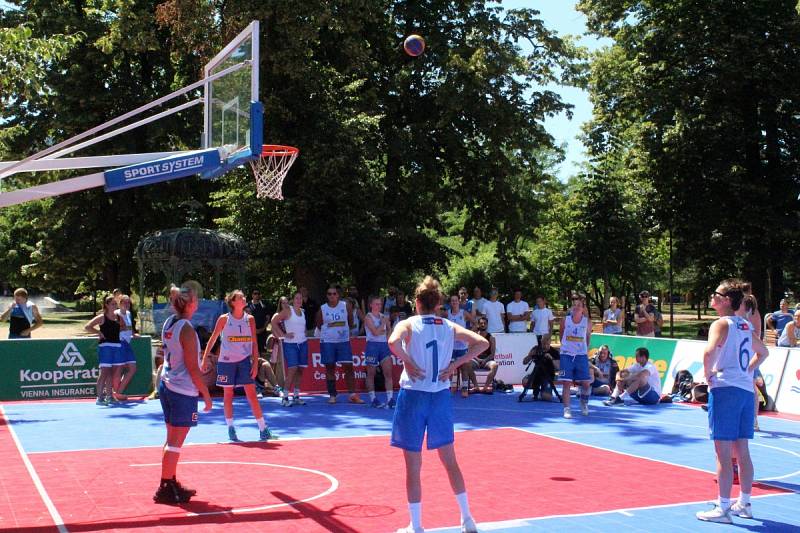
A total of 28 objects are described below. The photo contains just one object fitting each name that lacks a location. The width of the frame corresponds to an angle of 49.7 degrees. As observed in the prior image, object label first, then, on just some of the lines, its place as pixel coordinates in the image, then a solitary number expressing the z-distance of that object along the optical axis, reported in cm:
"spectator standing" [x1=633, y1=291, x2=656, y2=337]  2083
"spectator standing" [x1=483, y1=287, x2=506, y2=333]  2191
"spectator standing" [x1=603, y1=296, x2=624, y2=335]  2142
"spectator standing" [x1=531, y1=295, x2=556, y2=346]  2131
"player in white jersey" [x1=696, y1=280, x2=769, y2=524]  829
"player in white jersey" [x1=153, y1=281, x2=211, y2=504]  864
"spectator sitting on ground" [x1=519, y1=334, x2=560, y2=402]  1834
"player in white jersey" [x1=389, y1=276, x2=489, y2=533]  734
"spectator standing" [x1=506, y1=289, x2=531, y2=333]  2264
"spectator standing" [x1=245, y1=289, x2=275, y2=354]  1947
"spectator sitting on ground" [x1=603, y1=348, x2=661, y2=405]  1808
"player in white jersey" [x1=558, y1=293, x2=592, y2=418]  1558
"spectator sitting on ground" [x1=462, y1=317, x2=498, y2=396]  1922
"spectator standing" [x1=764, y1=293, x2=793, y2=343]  2189
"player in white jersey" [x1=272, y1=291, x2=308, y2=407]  1698
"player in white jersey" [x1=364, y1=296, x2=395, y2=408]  1675
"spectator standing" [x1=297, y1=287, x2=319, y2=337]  2173
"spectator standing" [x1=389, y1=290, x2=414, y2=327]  1839
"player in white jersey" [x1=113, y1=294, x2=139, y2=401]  1731
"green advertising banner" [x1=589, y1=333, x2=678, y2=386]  1992
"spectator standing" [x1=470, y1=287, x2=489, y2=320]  2188
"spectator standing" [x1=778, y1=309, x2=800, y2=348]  1875
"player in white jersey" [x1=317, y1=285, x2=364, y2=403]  1742
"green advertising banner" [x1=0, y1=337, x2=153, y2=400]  1767
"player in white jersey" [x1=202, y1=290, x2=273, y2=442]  1239
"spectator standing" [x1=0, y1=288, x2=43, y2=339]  1764
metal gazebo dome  2528
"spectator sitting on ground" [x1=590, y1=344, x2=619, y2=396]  1956
